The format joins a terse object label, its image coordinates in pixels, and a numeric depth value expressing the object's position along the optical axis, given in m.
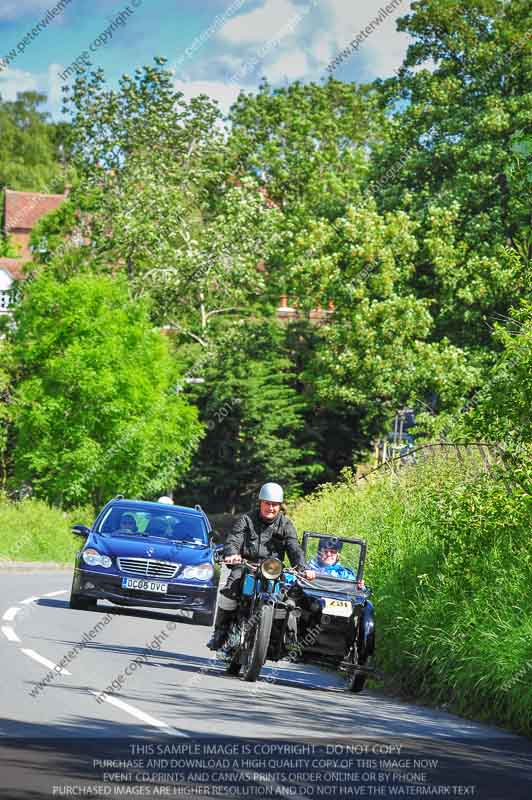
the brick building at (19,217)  87.38
